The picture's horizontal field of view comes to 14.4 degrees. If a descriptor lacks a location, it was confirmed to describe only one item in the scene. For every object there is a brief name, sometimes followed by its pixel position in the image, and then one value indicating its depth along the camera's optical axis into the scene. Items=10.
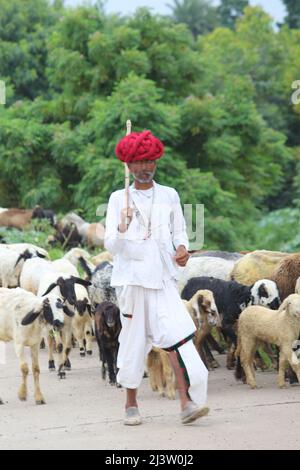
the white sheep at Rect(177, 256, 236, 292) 13.62
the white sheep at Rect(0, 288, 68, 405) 10.45
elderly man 8.68
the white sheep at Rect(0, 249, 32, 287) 16.02
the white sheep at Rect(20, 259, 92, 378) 12.01
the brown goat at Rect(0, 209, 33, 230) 22.42
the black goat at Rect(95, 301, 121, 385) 11.48
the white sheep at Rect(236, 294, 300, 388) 10.88
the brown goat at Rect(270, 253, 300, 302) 12.12
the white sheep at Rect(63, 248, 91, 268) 16.16
